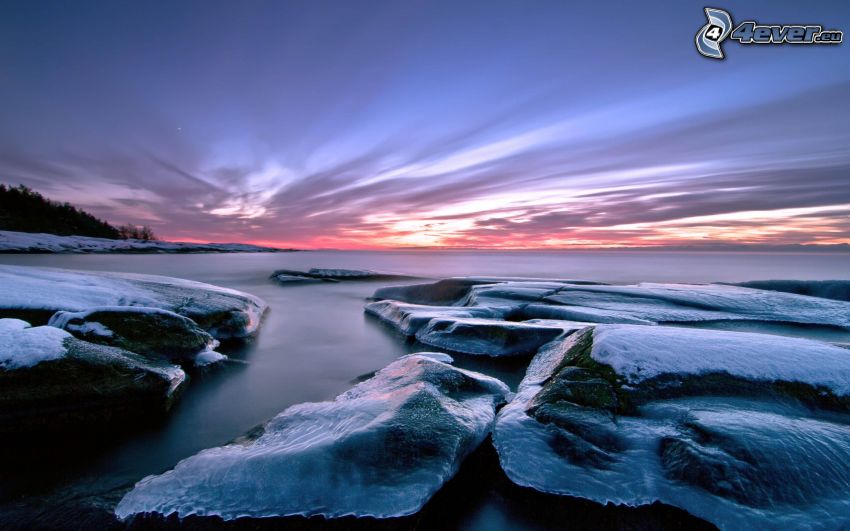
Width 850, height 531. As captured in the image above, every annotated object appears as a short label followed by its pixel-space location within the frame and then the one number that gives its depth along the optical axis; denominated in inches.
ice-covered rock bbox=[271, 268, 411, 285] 693.9
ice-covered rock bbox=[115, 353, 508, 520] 85.9
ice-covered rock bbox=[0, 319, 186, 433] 119.6
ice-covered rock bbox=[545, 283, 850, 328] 279.1
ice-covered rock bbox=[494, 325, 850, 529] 84.2
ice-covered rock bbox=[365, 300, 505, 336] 275.6
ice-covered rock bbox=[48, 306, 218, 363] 167.6
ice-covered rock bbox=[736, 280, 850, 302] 371.6
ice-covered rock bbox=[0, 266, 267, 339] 175.9
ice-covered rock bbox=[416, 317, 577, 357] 219.1
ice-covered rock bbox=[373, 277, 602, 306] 392.8
